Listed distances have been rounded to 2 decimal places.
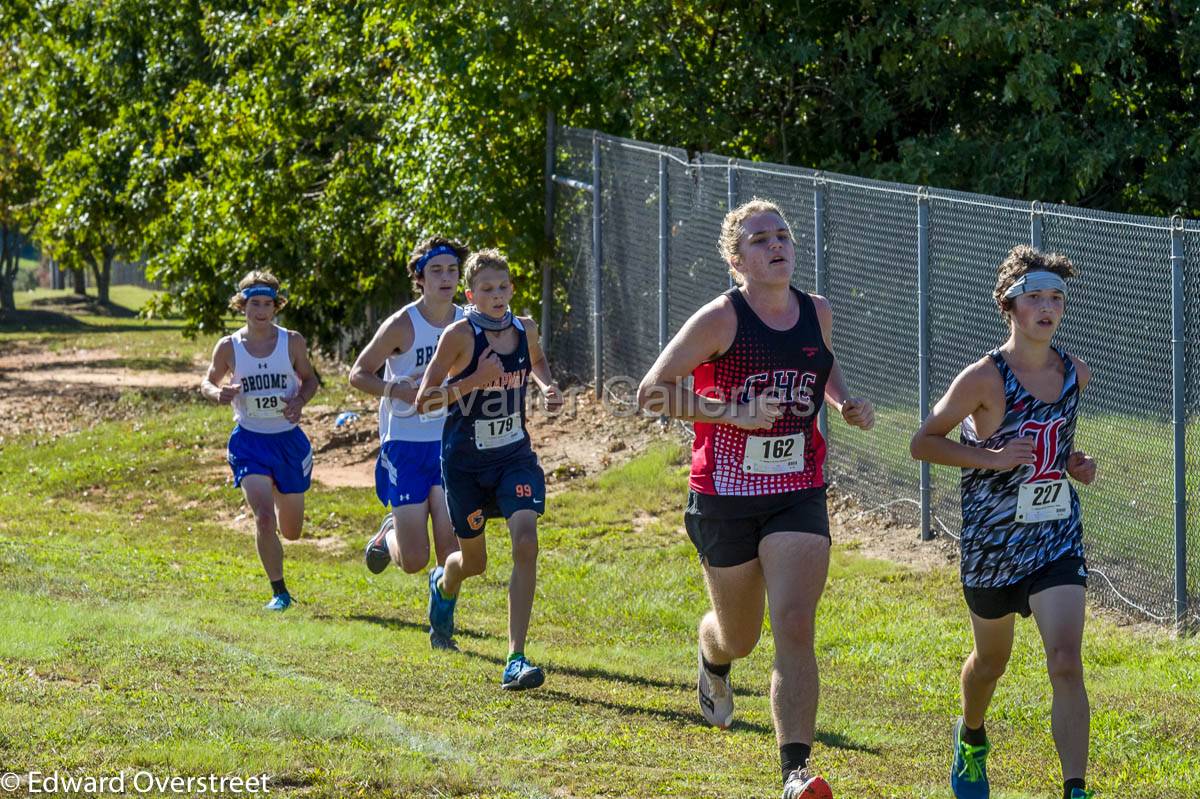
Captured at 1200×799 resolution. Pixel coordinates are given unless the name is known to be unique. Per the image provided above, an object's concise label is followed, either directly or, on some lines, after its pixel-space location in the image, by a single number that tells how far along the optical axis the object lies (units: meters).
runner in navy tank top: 15.84
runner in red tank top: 11.66
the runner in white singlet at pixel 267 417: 21.03
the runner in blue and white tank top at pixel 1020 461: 11.27
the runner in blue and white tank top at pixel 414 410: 18.28
